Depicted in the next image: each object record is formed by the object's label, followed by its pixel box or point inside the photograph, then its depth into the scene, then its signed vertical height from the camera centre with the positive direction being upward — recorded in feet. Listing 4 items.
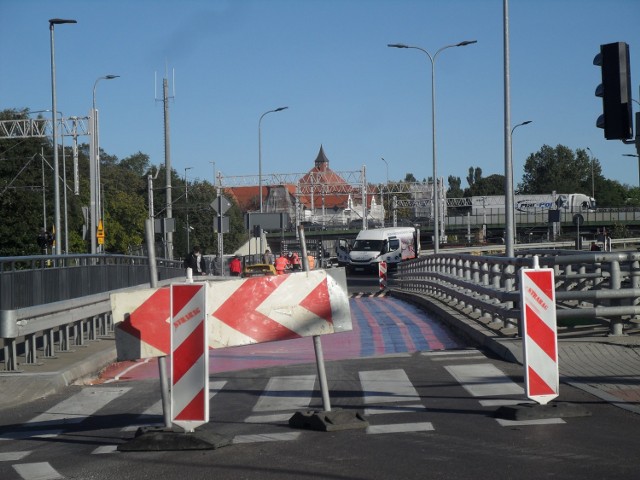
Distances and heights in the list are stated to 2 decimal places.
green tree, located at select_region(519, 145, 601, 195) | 615.57 +31.89
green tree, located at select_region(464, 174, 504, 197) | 642.22 +22.09
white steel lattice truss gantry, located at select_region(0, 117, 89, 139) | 160.15 +17.64
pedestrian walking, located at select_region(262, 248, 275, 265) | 180.33 -6.28
